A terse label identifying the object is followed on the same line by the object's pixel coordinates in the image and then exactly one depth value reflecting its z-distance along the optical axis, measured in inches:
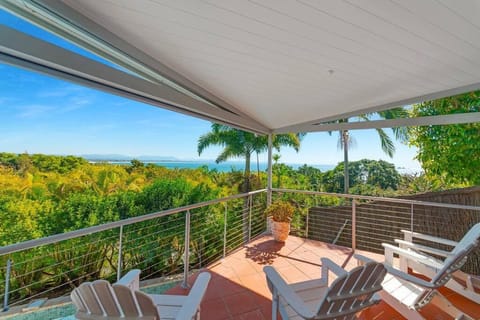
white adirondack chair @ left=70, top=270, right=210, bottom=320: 53.7
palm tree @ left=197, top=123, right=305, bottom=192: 421.4
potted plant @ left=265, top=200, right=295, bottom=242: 190.1
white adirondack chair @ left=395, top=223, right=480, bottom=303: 98.0
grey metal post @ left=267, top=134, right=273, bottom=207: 215.0
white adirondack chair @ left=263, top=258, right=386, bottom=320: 63.4
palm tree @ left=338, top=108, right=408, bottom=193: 359.9
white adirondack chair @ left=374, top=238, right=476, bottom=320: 84.4
